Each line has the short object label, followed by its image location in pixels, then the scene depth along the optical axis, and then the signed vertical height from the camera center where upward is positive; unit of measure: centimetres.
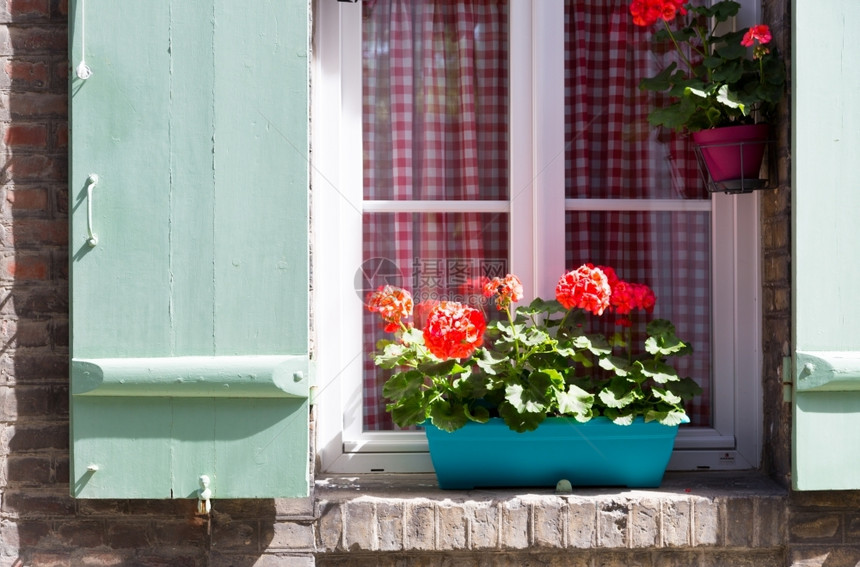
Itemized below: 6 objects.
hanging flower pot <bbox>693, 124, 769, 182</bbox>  231 +31
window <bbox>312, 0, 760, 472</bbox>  249 +20
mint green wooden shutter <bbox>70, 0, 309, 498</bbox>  212 +3
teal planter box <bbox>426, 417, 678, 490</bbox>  227 -47
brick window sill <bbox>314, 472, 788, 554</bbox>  224 -62
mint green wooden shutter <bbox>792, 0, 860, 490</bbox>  221 +20
